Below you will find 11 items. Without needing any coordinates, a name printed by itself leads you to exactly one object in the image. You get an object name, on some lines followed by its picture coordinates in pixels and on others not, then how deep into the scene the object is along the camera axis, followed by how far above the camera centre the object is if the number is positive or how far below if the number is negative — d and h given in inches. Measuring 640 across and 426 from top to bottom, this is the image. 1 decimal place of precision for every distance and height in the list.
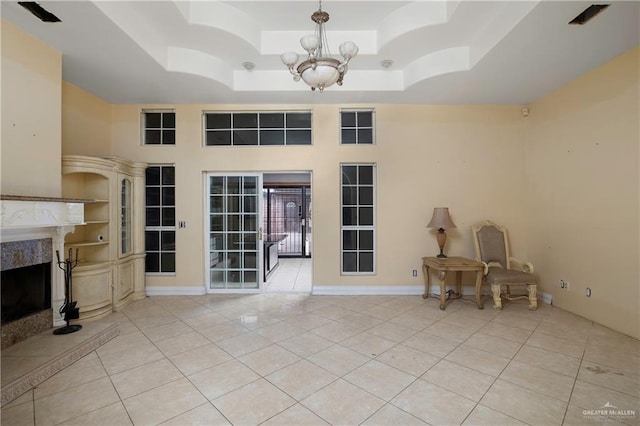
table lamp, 162.1 -6.1
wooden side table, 149.9 -29.8
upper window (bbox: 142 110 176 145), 178.5 +56.8
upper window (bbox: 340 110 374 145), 178.9 +56.1
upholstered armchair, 158.4 -24.0
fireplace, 100.0 -18.3
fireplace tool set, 115.3 -38.3
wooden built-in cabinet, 135.4 -10.4
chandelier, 87.2 +48.6
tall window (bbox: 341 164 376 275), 179.6 -0.5
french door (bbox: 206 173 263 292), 181.0 -11.4
